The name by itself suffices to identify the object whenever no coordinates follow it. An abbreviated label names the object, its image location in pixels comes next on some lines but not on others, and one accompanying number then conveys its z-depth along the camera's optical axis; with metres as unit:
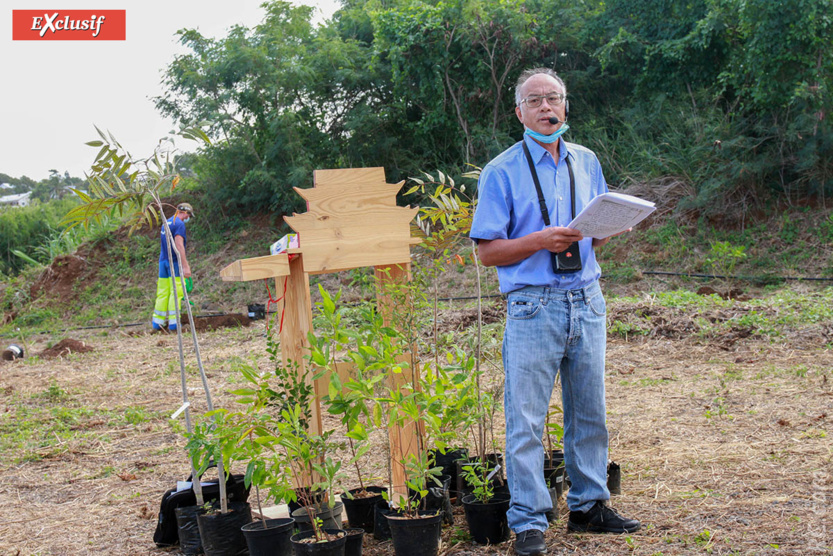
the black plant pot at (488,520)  2.95
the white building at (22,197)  51.65
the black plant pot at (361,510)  3.20
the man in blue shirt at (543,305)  2.78
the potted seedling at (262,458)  2.65
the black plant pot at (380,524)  3.09
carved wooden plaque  2.99
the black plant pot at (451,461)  3.56
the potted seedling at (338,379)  2.57
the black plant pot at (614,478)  3.42
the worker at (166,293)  10.34
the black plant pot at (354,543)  2.80
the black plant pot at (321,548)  2.60
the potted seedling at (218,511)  2.72
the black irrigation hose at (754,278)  9.87
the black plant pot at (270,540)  2.74
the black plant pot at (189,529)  3.12
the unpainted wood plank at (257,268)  2.86
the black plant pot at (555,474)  3.36
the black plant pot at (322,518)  2.88
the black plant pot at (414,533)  2.79
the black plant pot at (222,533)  2.95
